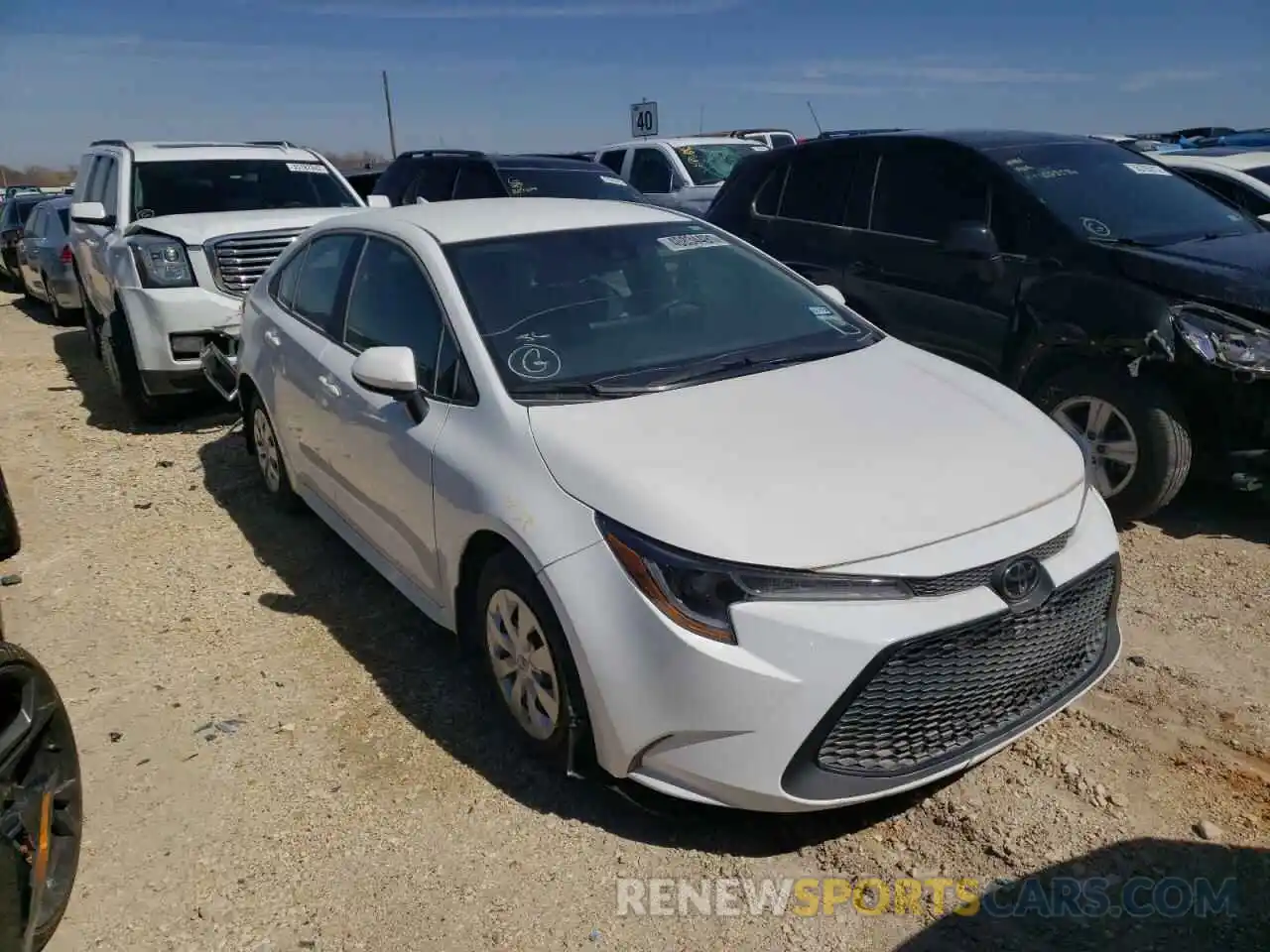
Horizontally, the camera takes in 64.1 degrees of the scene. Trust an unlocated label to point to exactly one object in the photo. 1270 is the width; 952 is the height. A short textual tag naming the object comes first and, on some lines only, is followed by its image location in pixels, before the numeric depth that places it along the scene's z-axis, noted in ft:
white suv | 22.22
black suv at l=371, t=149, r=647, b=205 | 33.27
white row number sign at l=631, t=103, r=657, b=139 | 58.18
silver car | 39.14
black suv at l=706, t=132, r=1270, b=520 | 14.87
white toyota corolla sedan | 8.26
